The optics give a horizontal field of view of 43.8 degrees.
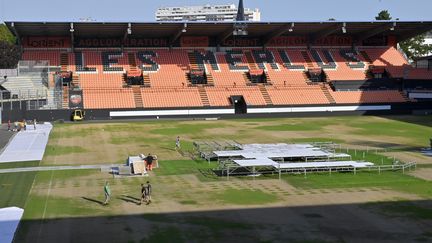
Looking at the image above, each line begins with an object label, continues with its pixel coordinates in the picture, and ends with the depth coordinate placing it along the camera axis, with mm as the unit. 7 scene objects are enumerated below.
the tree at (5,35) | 122250
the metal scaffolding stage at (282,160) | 31672
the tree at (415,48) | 116894
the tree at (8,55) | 96900
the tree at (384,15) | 122106
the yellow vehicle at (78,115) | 66000
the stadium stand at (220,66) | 73000
